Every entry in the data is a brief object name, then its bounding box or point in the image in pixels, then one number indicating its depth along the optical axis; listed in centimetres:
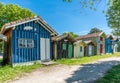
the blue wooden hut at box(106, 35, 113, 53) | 1821
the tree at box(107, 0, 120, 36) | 1214
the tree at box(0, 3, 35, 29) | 1950
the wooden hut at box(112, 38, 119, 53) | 1861
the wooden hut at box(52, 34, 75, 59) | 1155
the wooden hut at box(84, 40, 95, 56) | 1520
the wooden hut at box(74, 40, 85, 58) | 1342
